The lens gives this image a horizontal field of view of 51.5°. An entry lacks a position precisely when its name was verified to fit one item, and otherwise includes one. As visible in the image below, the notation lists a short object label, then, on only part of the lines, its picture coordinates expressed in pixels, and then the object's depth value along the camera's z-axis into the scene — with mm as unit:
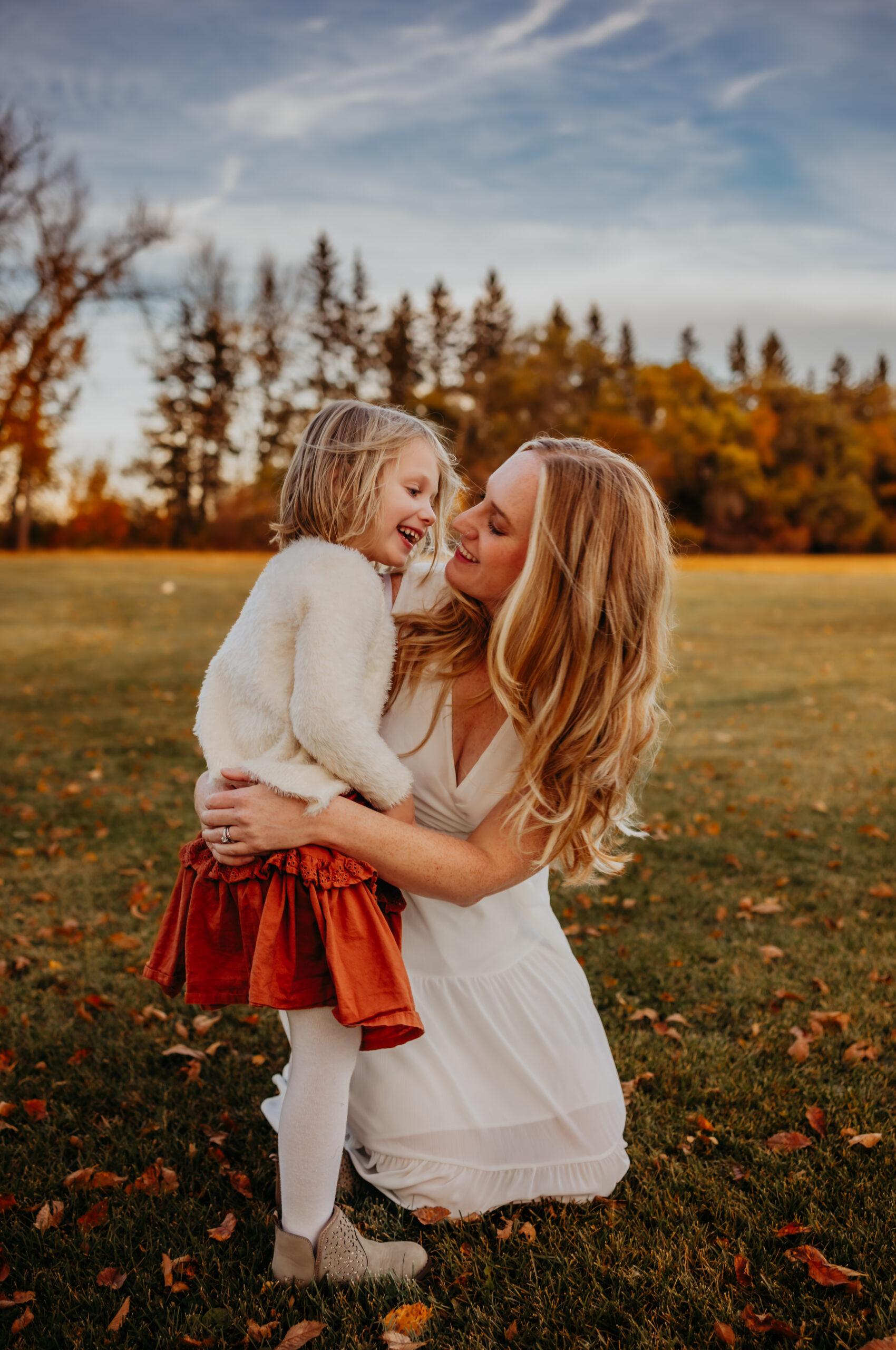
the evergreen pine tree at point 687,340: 79438
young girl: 2098
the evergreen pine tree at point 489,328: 53406
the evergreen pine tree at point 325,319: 42250
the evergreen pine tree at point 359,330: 44219
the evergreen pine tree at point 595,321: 72625
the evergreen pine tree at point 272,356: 39656
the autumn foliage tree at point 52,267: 19172
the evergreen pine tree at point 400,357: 46062
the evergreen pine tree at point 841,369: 82000
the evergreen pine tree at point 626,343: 71938
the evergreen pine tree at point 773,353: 76625
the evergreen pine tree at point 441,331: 54531
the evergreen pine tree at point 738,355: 81375
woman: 2229
